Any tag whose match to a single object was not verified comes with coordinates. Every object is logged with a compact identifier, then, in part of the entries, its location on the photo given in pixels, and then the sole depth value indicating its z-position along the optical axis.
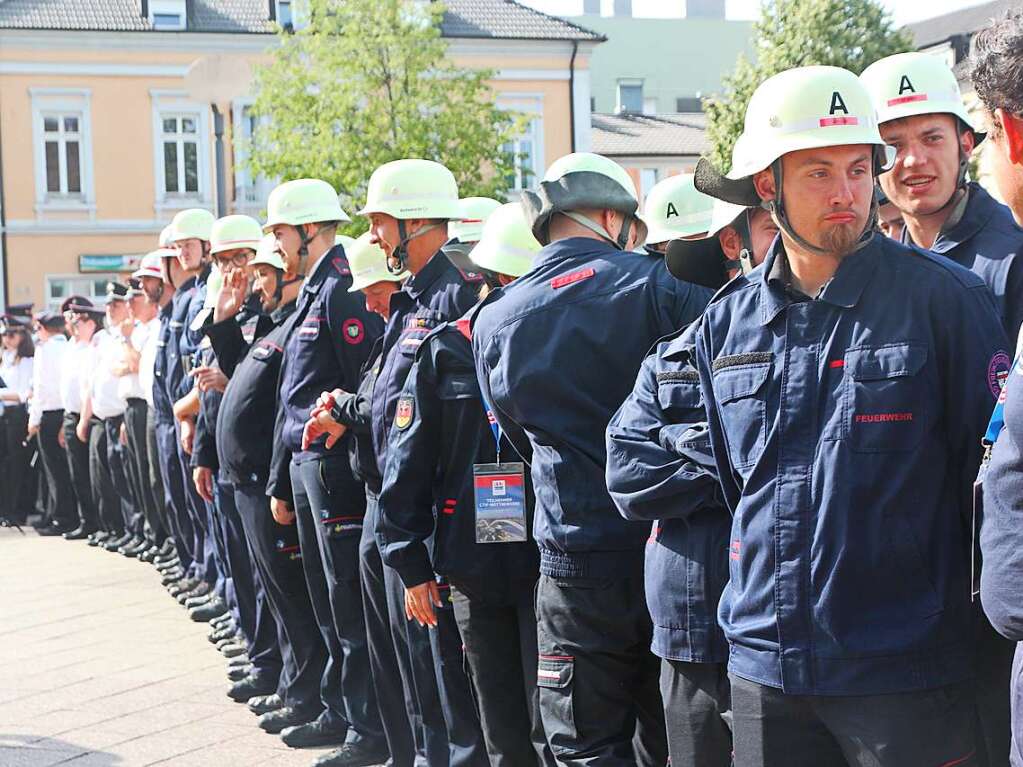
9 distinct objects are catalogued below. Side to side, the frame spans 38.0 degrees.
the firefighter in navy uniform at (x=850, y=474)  3.07
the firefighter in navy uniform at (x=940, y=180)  4.21
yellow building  42.06
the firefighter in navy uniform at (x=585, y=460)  4.40
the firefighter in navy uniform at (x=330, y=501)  6.81
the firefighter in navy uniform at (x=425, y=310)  5.58
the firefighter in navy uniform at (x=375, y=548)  6.12
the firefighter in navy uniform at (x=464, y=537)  5.11
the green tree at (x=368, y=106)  34.34
